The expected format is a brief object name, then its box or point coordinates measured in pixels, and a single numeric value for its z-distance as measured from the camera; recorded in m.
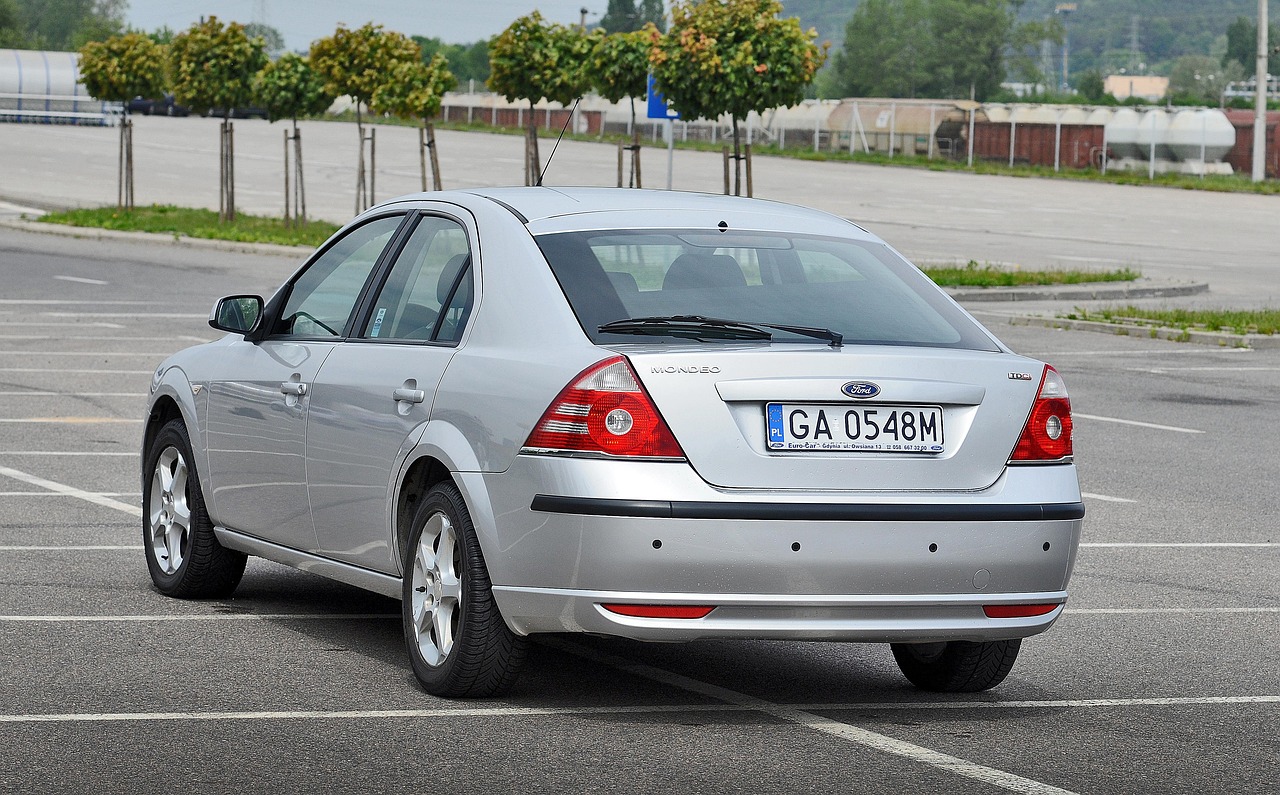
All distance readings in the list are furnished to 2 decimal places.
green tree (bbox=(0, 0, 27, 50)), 134.50
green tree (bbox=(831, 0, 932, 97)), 171.50
